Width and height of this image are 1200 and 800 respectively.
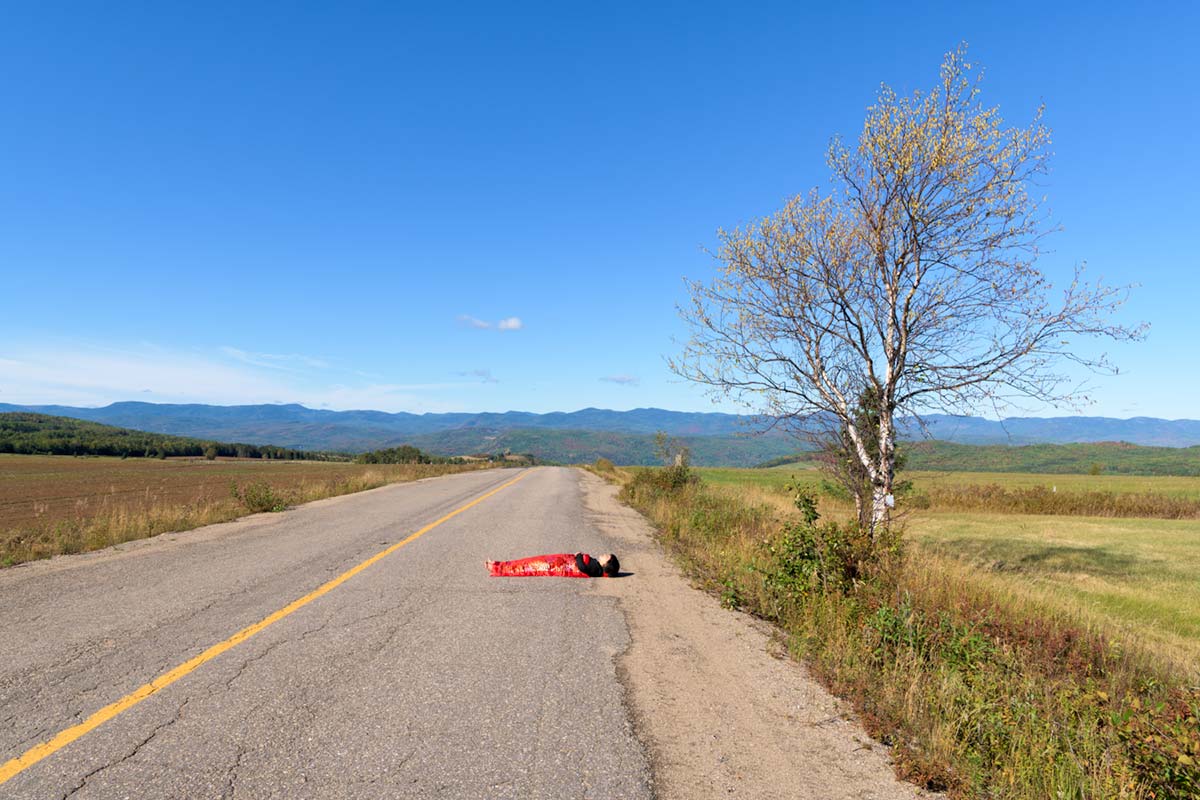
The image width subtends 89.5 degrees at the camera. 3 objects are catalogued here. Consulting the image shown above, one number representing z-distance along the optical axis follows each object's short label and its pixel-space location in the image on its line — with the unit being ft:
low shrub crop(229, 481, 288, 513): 55.98
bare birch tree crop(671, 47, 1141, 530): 30.71
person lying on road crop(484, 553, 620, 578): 30.78
